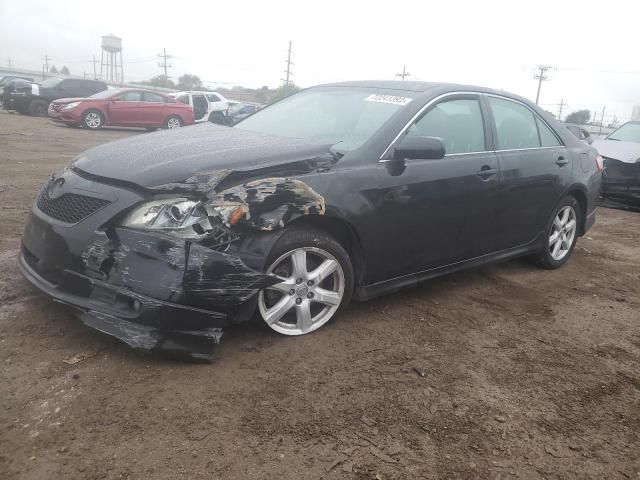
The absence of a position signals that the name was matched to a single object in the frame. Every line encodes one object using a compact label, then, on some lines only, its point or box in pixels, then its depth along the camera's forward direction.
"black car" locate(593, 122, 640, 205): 8.49
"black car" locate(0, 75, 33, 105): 25.15
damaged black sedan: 2.63
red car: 16.66
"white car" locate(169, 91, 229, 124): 21.00
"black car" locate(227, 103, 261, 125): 23.00
